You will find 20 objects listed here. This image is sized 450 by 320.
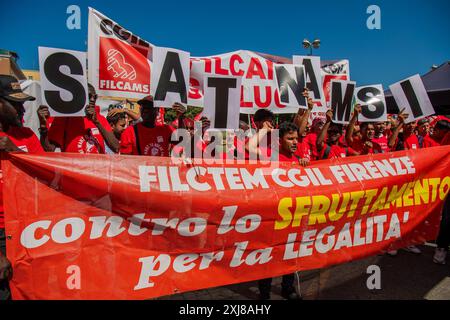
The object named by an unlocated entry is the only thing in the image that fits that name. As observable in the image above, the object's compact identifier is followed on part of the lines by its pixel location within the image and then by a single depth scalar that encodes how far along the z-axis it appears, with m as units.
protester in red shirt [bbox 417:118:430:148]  7.33
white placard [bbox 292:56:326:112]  4.61
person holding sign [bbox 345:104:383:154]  4.84
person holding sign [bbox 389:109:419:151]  4.85
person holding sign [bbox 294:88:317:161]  4.31
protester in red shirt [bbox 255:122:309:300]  3.35
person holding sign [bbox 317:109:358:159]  4.34
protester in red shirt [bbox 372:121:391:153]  5.10
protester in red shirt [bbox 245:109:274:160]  3.37
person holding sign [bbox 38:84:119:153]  3.66
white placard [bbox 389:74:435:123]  4.78
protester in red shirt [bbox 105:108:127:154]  4.20
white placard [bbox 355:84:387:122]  4.81
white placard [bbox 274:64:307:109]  4.47
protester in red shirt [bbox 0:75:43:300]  2.27
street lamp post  22.31
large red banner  2.27
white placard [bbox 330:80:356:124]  4.62
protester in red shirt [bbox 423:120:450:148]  4.90
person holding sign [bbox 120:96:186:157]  3.59
